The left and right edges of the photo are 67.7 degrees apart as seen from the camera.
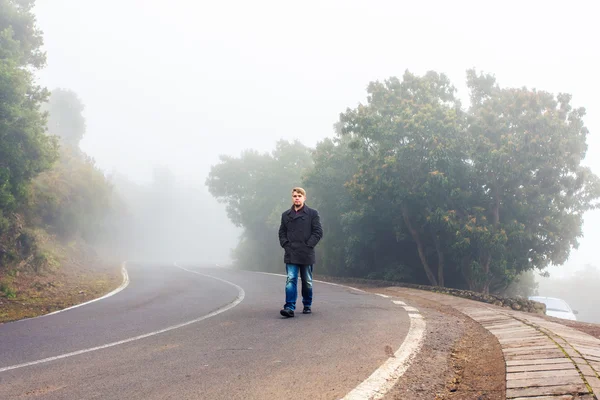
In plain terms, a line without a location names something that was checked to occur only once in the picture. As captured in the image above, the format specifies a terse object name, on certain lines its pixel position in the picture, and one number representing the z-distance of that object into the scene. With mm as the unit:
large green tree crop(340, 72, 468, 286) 16672
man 7531
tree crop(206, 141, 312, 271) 34844
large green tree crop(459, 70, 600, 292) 16062
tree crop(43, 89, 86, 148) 44094
